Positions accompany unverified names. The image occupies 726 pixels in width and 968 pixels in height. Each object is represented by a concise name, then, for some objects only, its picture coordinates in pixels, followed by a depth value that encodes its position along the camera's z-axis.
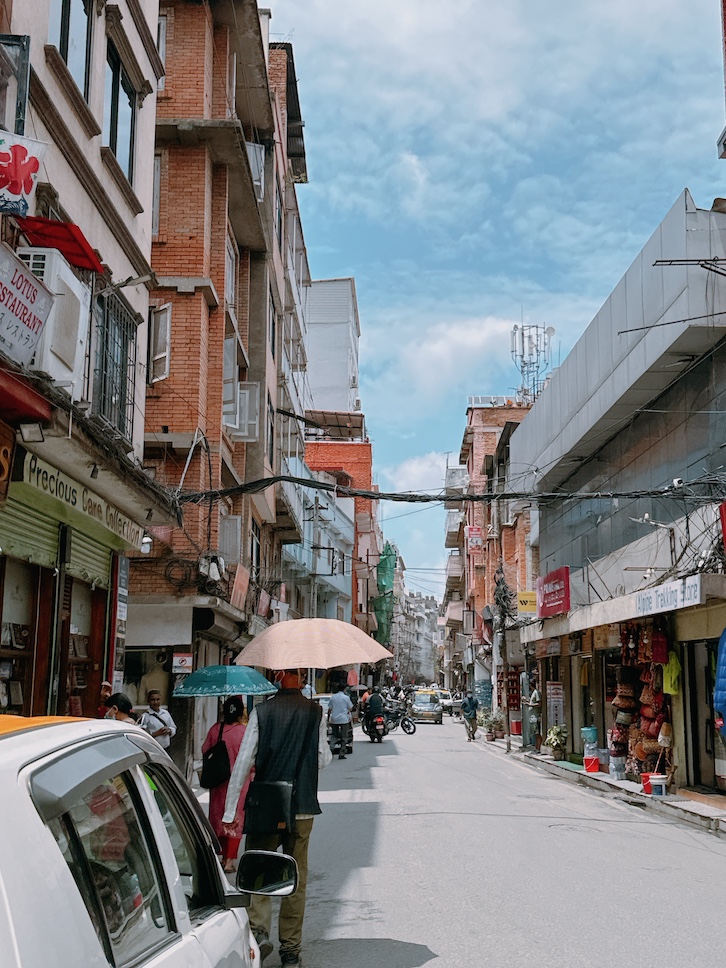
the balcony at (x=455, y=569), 80.50
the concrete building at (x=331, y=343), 68.25
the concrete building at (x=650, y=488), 16.62
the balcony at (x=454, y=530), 79.79
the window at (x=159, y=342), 18.17
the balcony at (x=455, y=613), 70.06
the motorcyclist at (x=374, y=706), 35.66
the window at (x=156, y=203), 21.29
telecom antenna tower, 53.09
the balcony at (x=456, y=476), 75.68
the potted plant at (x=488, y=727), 37.59
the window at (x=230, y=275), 23.64
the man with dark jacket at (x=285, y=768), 6.78
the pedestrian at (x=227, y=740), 9.85
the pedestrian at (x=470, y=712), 37.53
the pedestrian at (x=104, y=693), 13.69
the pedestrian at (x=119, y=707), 10.20
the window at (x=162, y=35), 21.73
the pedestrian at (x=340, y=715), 27.09
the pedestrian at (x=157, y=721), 14.66
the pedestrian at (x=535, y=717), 30.53
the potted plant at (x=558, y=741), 26.80
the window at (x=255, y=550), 28.53
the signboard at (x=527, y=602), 32.67
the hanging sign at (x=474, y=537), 59.47
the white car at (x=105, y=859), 1.85
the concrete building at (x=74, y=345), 8.91
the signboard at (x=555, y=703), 28.89
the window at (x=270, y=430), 28.36
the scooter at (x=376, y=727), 35.66
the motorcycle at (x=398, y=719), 41.28
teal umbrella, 15.29
